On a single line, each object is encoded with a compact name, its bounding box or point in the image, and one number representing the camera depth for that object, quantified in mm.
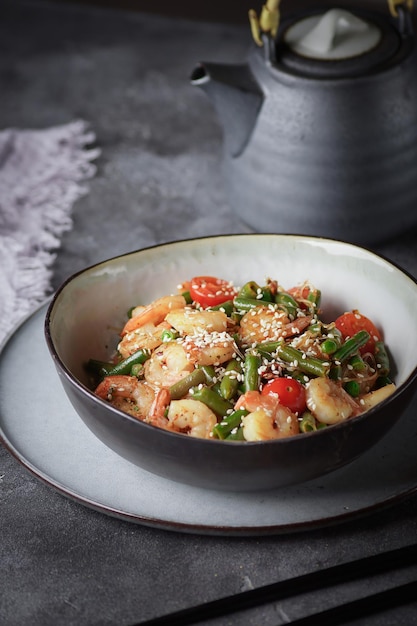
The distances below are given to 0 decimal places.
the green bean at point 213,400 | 740
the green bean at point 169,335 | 779
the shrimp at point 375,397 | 744
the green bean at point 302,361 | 751
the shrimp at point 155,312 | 804
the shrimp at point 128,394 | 753
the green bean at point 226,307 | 803
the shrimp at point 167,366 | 759
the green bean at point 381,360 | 777
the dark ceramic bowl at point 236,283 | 705
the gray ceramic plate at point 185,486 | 726
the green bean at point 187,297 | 818
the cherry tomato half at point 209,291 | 811
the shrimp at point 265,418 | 714
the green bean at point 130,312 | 824
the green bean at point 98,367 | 792
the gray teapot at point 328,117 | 899
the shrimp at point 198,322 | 774
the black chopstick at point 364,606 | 691
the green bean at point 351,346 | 766
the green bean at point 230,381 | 746
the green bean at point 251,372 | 747
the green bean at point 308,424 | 724
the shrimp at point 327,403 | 727
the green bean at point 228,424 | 724
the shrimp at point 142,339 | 786
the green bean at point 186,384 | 753
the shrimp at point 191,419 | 729
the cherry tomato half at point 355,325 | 791
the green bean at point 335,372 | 760
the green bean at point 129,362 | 780
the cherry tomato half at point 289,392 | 734
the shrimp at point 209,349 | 758
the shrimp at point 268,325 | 777
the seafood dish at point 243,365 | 730
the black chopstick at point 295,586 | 698
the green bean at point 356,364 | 767
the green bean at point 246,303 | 797
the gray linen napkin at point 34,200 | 927
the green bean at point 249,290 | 810
